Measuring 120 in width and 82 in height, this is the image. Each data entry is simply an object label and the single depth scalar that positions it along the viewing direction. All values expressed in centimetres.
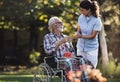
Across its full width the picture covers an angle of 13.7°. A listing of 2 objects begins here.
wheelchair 776
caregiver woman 778
